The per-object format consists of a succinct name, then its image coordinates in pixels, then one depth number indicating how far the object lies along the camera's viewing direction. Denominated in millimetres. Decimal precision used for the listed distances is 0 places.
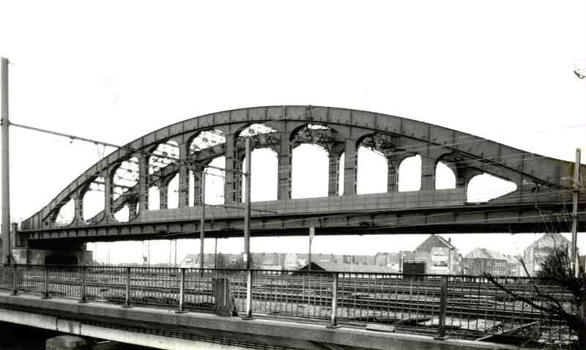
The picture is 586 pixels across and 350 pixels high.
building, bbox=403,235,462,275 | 92438
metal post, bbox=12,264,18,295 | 13836
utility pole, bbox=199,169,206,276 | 27547
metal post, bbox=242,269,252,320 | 9145
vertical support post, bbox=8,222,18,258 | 62003
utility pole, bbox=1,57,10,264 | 16031
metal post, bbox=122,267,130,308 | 10923
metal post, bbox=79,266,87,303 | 11922
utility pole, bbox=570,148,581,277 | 18467
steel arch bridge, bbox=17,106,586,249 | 31750
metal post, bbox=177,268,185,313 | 10047
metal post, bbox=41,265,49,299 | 12828
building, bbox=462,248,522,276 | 113112
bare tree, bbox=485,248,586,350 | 6031
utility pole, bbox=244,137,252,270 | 23422
